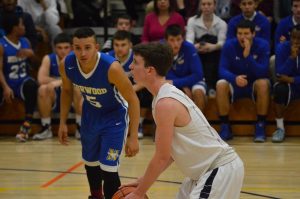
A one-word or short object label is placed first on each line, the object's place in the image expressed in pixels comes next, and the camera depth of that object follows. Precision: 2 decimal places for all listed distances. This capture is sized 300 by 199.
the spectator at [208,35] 14.17
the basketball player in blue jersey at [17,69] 13.67
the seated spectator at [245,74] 13.30
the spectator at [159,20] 14.29
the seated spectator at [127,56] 13.09
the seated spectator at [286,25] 13.87
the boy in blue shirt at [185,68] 13.20
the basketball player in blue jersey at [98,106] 7.93
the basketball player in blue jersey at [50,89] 13.66
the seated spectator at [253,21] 14.00
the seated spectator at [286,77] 13.06
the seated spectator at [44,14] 15.03
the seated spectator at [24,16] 14.27
